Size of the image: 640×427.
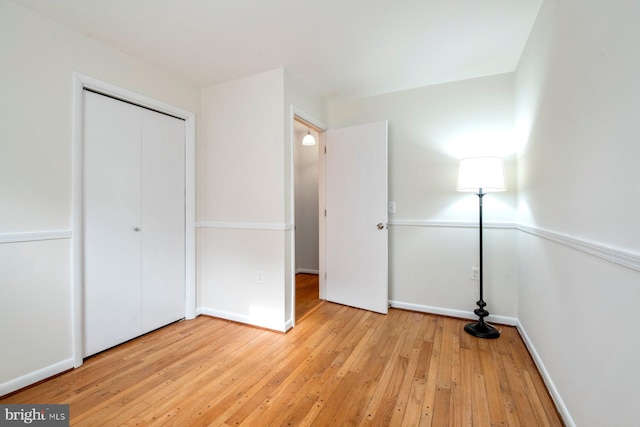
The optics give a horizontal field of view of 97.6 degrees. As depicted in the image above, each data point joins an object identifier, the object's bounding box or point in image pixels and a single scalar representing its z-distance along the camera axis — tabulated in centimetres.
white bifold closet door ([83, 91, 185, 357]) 213
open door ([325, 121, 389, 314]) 297
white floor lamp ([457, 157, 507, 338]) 236
